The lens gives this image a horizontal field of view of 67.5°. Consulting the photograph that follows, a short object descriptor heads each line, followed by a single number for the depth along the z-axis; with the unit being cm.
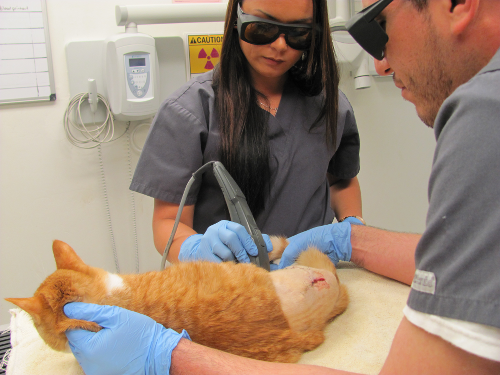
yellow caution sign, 201
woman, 116
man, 46
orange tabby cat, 78
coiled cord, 184
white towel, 82
